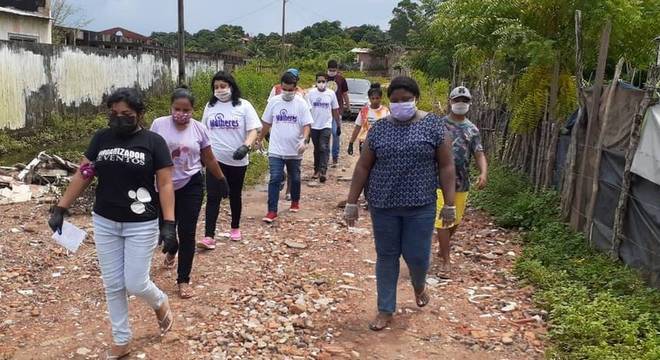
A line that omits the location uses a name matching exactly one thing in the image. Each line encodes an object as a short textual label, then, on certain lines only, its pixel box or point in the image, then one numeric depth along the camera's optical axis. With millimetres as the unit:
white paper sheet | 3908
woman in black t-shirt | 3691
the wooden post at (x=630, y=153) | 5242
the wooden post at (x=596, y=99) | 6402
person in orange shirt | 8969
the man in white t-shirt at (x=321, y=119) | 9750
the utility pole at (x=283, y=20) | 39175
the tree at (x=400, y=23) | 68500
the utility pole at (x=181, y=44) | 13883
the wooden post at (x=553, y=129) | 7605
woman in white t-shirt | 5906
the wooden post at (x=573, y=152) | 6773
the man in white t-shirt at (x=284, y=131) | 7320
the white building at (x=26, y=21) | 15242
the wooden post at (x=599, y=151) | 6133
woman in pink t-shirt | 4797
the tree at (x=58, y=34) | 20780
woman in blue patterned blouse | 4156
